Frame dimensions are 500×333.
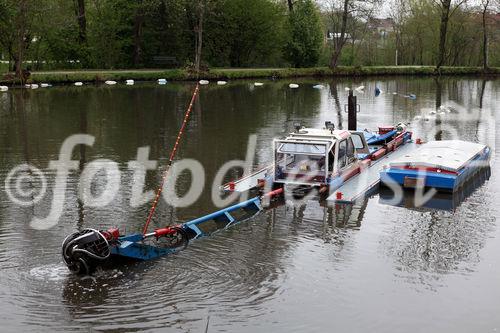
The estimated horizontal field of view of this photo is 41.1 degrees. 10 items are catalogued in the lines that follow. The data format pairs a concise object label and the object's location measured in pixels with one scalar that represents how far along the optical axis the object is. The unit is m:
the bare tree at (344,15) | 74.75
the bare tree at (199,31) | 65.94
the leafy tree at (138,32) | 70.81
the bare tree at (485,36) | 77.79
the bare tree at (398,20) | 90.44
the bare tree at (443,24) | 75.25
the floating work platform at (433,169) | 19.94
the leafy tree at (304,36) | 77.88
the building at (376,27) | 84.38
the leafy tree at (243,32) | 75.62
